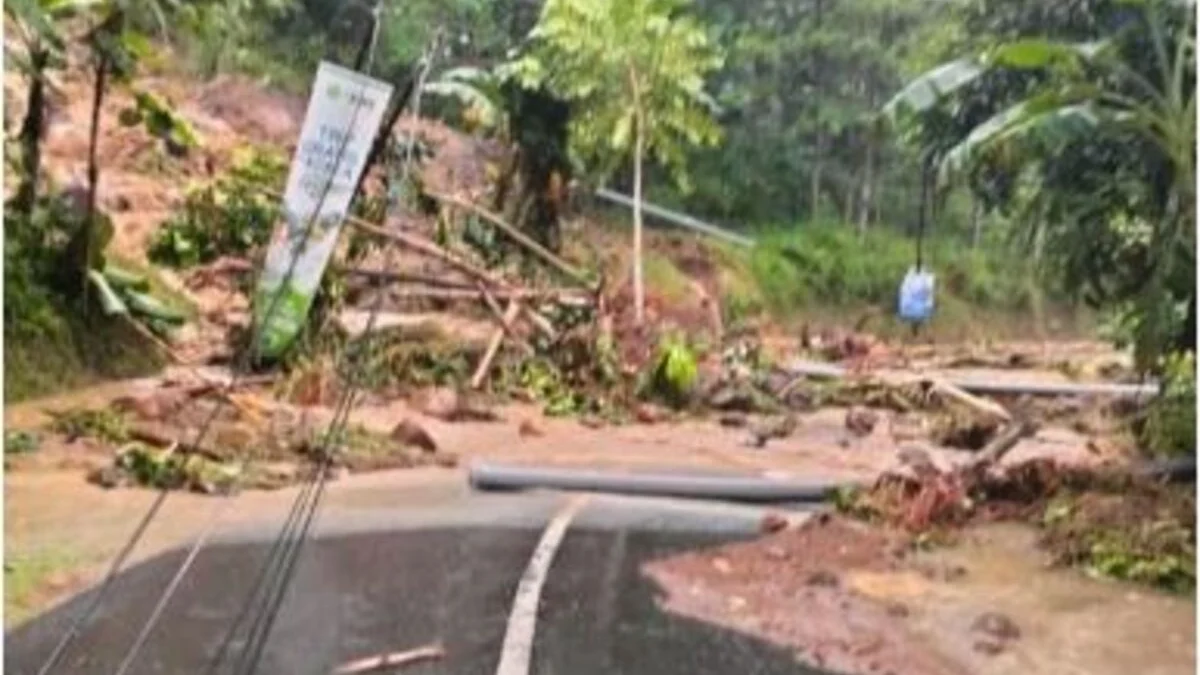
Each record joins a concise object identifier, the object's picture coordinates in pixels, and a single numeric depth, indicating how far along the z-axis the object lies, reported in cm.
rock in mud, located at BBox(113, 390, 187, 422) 808
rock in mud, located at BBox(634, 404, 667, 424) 1103
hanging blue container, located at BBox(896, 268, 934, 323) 1819
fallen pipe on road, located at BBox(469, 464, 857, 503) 750
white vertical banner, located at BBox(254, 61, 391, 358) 866
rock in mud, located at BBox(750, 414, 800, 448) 1027
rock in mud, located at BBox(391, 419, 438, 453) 865
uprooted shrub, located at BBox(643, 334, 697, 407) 1151
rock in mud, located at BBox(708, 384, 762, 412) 1173
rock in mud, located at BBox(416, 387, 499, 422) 1002
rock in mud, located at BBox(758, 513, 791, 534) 666
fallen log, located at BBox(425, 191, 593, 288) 1257
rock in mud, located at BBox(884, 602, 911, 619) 525
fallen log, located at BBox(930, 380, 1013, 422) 1102
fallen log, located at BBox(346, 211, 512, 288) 1055
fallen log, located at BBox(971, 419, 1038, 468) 746
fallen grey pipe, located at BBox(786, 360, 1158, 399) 1287
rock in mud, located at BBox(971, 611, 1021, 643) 497
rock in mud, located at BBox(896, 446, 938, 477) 716
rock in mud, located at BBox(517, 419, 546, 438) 976
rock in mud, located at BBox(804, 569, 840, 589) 567
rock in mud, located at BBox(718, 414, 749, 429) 1114
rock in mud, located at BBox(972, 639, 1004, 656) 479
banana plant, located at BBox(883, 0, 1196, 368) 652
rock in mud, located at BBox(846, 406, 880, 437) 1088
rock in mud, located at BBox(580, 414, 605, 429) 1061
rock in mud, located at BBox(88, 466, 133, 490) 673
